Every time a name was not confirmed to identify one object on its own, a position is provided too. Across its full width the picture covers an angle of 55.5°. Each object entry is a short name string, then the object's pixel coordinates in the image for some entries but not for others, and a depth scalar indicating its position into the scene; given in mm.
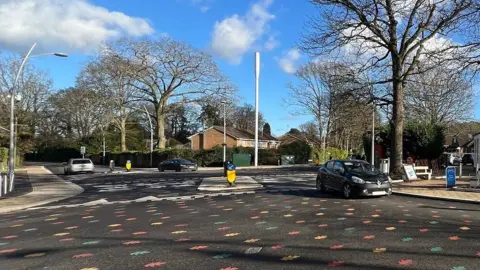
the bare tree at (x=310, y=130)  88362
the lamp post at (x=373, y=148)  34253
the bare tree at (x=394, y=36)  22281
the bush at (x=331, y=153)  65794
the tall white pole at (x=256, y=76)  50938
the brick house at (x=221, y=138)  80375
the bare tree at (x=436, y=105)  41575
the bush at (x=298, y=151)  64144
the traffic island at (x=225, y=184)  20912
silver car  40656
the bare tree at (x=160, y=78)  53688
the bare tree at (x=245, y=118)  111250
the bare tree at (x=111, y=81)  52406
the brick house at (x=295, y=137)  88000
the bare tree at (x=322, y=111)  61753
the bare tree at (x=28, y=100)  55878
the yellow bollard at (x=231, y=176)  21781
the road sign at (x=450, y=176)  17875
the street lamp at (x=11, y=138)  24359
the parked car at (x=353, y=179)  15406
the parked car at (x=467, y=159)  54956
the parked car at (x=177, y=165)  44719
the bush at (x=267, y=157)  61438
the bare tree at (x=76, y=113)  69000
